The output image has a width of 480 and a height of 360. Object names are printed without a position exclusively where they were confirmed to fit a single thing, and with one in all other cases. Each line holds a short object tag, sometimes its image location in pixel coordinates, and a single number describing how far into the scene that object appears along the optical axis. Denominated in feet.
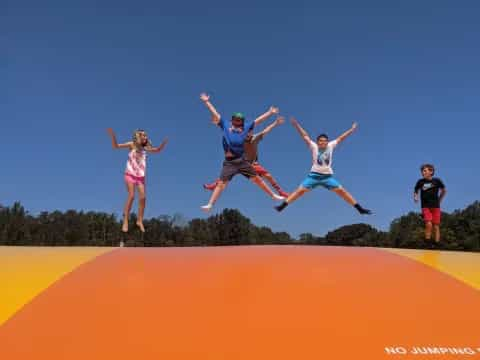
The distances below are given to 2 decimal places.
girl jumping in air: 34.93
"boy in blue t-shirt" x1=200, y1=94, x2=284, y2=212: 35.17
